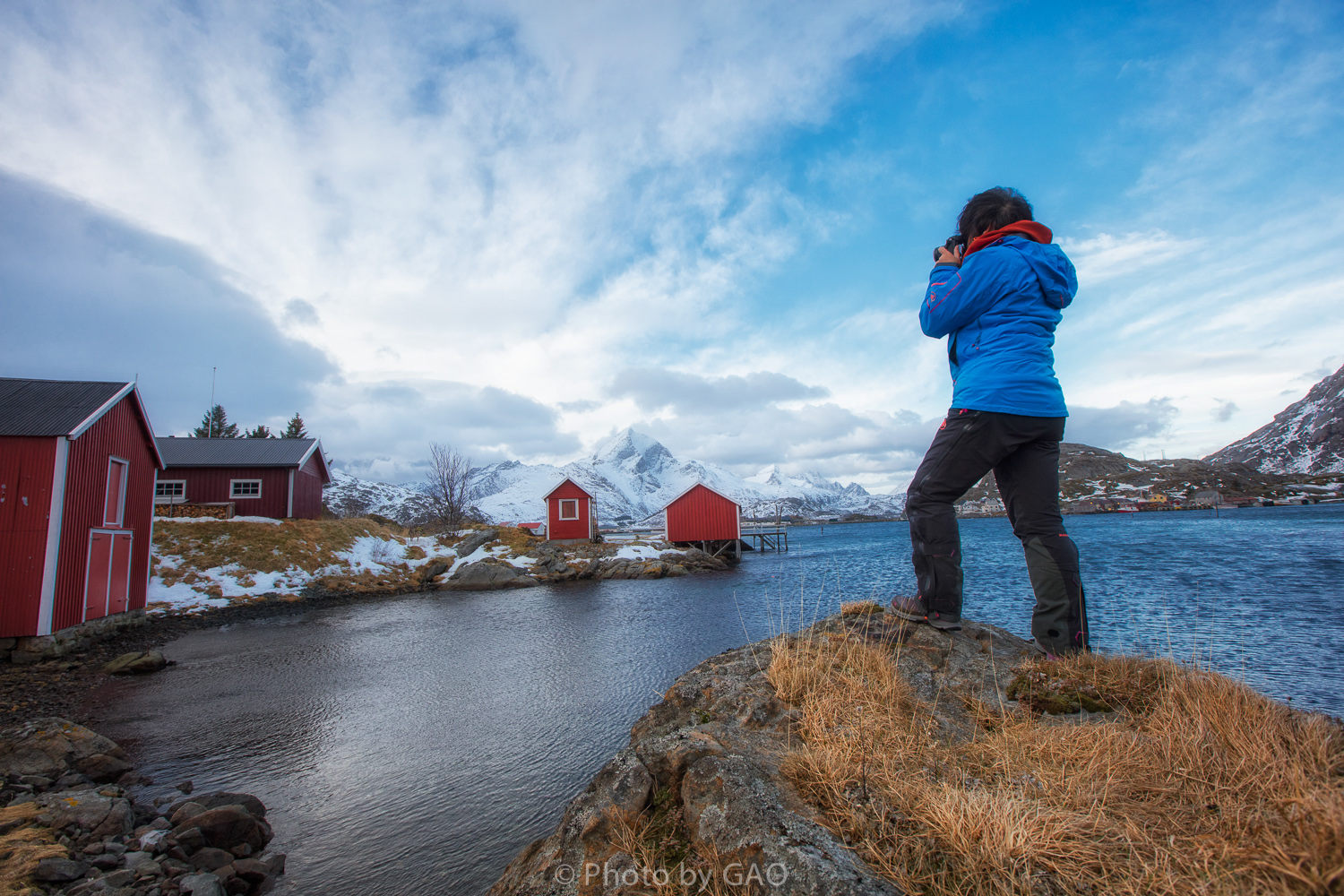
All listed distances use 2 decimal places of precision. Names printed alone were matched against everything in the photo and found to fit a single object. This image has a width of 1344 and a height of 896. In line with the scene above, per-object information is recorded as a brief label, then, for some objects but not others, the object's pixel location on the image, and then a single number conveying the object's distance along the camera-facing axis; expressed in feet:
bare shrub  137.90
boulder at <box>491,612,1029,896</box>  5.29
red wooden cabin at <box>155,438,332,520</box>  86.99
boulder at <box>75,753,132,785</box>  15.98
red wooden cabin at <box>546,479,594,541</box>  119.85
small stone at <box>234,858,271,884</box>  11.50
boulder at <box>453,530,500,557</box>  92.73
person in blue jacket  10.38
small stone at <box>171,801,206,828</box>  13.26
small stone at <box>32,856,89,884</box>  10.59
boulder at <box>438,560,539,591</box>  79.82
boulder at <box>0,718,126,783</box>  15.42
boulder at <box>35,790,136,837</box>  12.75
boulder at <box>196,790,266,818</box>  13.75
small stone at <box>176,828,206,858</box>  12.23
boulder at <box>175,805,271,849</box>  12.64
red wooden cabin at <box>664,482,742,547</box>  129.08
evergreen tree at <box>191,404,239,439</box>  165.58
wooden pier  175.73
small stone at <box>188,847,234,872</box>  11.70
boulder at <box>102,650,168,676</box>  30.48
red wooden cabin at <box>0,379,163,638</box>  32.65
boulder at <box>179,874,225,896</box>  10.75
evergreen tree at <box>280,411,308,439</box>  164.14
